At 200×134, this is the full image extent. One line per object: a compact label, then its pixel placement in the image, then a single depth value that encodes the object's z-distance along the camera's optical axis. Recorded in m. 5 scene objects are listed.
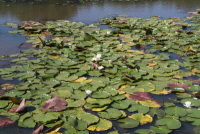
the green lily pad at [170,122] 4.67
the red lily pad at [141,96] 5.09
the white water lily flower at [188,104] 4.94
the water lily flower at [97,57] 5.92
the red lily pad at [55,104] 4.86
